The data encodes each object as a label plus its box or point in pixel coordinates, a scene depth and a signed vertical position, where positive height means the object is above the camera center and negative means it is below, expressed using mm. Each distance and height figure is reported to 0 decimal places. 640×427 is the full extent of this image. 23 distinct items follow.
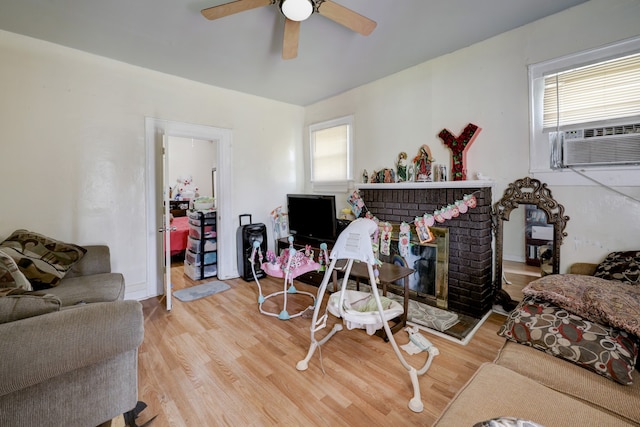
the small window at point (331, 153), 4086 +857
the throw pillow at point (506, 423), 644 -514
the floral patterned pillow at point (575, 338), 1330 -712
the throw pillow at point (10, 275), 1693 -407
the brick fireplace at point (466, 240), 2676 -341
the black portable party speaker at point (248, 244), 3939 -504
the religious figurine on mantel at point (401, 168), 3328 +470
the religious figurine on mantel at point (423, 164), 3119 +480
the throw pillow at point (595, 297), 1460 -545
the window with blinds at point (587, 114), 2098 +738
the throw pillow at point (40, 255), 2176 -372
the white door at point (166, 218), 2914 -90
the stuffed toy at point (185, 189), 6098 +451
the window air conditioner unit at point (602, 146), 2084 +461
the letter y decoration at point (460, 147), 2818 +610
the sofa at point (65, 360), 1101 -629
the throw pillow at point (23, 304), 1223 -429
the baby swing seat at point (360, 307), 1741 -731
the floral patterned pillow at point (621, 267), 1907 -456
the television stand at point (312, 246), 3766 -545
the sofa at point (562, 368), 1069 -786
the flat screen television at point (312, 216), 3633 -115
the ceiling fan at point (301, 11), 1886 +1381
